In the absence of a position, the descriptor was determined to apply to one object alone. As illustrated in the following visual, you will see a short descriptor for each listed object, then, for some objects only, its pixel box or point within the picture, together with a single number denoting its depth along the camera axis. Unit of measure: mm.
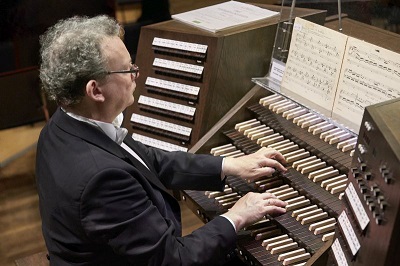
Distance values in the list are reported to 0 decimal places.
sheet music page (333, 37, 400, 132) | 2494
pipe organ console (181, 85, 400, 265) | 1803
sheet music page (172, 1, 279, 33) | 3203
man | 2121
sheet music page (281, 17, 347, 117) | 2759
